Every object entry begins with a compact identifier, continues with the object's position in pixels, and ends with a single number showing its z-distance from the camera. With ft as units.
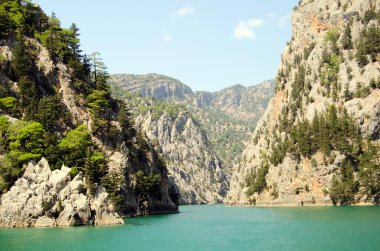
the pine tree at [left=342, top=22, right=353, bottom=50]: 621.35
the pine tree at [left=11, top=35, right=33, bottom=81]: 364.79
